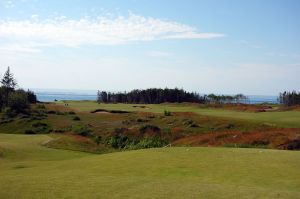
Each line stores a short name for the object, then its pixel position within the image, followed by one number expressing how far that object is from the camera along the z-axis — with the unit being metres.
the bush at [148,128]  53.09
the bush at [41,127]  59.62
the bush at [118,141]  47.22
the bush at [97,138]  48.83
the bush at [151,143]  42.99
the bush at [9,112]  76.31
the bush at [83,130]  54.41
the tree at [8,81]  110.62
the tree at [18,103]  81.69
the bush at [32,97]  132.00
